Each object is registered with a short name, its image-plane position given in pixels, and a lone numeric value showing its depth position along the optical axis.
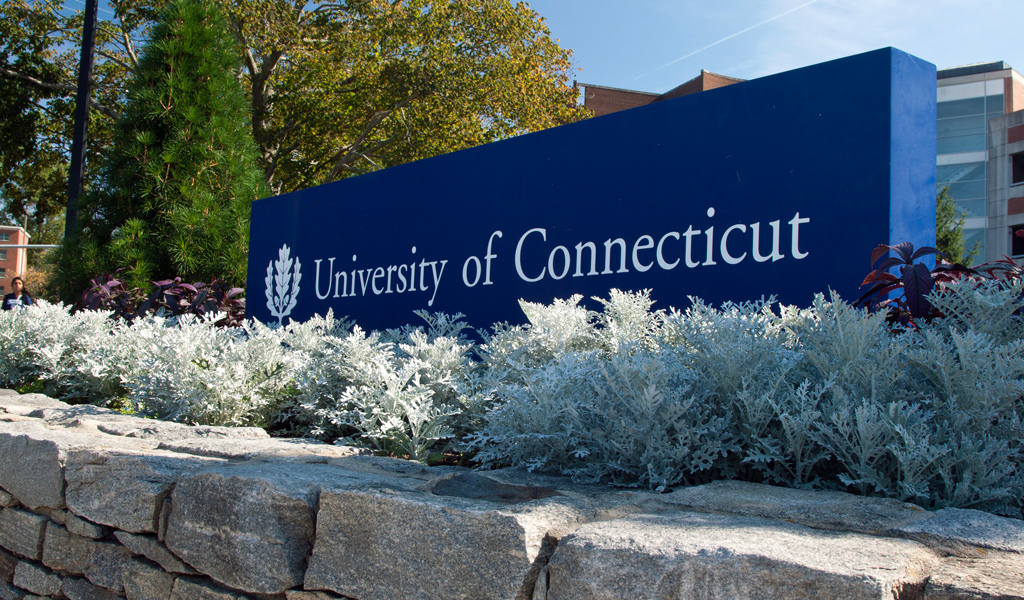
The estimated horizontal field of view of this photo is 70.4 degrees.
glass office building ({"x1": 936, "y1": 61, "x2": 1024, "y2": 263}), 40.59
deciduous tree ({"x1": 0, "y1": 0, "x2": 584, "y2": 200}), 14.77
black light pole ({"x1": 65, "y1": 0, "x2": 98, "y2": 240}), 8.48
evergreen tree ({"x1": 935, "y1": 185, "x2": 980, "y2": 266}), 23.32
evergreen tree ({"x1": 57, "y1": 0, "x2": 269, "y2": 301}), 7.05
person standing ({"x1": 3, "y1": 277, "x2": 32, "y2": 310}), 9.73
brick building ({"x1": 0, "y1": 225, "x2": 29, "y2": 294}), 77.69
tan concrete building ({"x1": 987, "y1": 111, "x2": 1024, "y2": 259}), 33.59
